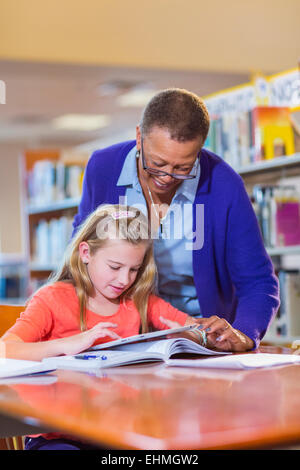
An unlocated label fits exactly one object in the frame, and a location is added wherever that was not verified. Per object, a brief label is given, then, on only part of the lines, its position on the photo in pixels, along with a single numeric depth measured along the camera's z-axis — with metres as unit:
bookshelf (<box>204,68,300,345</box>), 3.17
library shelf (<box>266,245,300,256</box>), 3.10
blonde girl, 1.43
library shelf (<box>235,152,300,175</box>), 3.07
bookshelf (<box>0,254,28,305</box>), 6.68
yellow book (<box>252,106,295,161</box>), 3.20
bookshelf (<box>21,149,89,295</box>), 4.54
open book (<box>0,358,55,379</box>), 0.99
